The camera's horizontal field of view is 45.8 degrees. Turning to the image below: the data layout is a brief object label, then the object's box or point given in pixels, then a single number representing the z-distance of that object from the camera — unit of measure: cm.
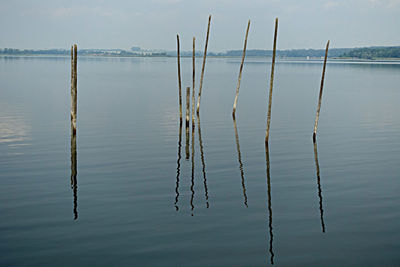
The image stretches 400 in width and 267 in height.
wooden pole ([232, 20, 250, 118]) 3003
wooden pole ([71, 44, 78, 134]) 2339
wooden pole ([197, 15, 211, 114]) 2886
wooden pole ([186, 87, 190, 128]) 2753
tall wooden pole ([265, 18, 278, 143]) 2122
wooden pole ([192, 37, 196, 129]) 2870
